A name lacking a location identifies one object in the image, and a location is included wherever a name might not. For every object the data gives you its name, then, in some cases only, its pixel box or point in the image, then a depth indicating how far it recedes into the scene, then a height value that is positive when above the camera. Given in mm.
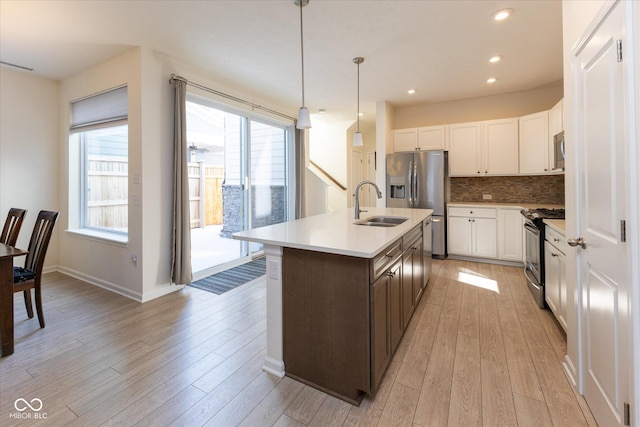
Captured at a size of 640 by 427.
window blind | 3324 +1309
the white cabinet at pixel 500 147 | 4426 +995
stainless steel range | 2807 -366
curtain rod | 3299 +1649
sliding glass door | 4152 +485
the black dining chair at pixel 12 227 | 2708 -114
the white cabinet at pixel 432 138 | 4910 +1273
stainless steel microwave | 3102 +676
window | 3559 +687
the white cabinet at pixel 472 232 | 4434 -324
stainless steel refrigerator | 4684 +459
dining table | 2084 -631
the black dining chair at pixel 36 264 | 2408 -439
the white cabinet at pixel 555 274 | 2211 -539
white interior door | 1185 -32
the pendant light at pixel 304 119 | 2576 +837
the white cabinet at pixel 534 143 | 4069 +979
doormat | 3551 -876
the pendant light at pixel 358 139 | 3673 +936
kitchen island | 1566 -551
